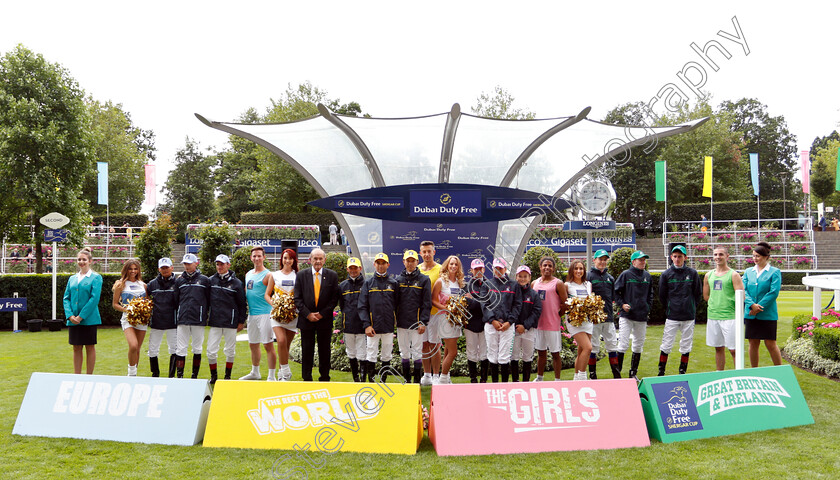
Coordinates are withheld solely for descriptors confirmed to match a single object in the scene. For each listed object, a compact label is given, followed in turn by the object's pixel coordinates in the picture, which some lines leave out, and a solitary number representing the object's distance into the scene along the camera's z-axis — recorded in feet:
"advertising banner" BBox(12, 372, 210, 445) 17.52
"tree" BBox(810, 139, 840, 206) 148.45
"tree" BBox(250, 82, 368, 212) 129.18
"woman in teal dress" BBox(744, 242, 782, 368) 24.09
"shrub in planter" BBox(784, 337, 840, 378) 27.91
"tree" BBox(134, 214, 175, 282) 56.85
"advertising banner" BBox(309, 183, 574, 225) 32.40
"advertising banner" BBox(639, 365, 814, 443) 17.66
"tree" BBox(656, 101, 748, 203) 134.41
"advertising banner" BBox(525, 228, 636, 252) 98.27
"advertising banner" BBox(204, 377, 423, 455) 16.62
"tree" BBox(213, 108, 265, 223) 164.66
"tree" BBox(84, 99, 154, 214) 134.21
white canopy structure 35.35
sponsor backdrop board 33.65
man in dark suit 23.76
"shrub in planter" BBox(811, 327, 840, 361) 28.48
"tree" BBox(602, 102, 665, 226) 138.10
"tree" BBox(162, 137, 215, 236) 162.40
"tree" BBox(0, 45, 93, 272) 56.59
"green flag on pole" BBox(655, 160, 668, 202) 99.84
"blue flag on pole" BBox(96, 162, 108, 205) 94.94
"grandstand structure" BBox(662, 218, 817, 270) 91.86
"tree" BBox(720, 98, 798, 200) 186.60
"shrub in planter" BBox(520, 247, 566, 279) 51.32
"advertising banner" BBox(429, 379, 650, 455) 16.48
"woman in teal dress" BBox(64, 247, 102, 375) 24.09
